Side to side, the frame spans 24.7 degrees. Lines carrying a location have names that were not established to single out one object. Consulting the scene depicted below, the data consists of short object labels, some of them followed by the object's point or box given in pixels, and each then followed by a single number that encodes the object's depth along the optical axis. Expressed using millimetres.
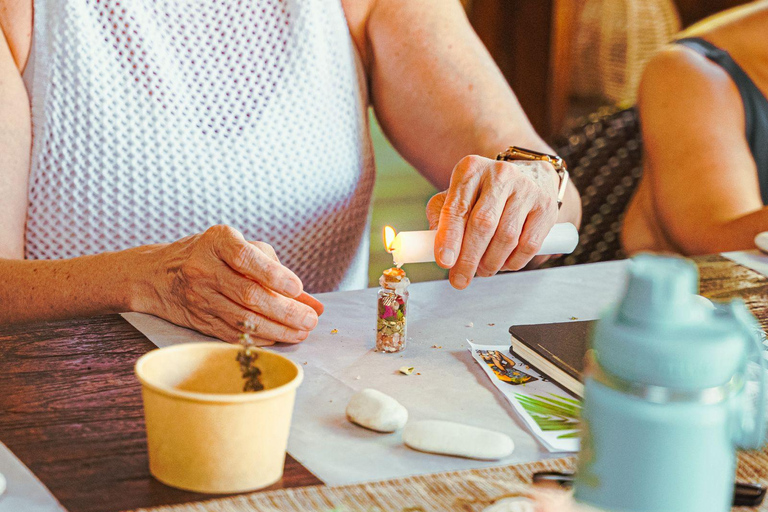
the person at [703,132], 1915
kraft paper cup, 1030
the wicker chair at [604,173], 2253
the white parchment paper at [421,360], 1106
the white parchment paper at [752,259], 1513
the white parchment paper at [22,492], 1039
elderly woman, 1347
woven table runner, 1043
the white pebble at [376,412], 1130
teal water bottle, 936
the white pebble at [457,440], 1100
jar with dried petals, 1274
